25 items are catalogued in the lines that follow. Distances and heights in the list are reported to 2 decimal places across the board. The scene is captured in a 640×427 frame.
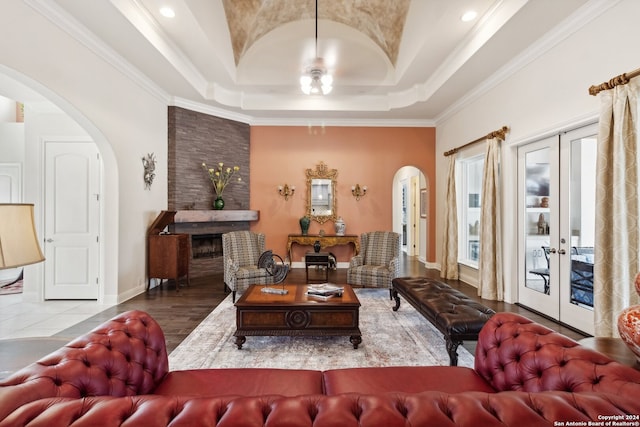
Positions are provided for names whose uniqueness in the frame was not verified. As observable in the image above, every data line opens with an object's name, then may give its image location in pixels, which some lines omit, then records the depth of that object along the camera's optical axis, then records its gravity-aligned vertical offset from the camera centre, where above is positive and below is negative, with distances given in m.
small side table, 5.90 -0.85
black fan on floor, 3.60 -0.60
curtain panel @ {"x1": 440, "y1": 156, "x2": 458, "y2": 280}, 6.12 -0.25
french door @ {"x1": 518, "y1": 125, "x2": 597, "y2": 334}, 3.47 -0.12
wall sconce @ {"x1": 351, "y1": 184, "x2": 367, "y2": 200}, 7.31 +0.61
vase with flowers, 6.50 +0.81
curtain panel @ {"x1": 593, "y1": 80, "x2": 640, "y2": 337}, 2.77 +0.08
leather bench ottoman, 2.53 -0.88
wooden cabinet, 5.17 -0.66
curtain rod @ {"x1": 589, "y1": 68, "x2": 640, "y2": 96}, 2.69 +1.25
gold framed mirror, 7.29 +0.57
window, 5.89 +0.17
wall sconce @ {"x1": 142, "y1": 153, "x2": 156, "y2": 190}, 5.14 +0.81
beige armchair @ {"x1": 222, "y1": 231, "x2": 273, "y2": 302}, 4.63 -0.74
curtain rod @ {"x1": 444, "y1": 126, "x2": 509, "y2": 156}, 4.58 +1.28
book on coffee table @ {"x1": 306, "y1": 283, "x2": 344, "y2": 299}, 3.29 -0.83
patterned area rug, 2.76 -1.33
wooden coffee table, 3.02 -1.03
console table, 6.95 -0.56
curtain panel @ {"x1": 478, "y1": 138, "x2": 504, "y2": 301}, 4.71 -0.24
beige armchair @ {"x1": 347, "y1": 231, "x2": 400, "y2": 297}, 4.75 -0.77
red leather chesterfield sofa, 0.88 -0.60
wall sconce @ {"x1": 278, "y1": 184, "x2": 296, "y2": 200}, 7.27 +0.61
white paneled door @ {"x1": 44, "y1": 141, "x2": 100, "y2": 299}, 4.50 -0.07
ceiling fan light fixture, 4.85 +2.28
